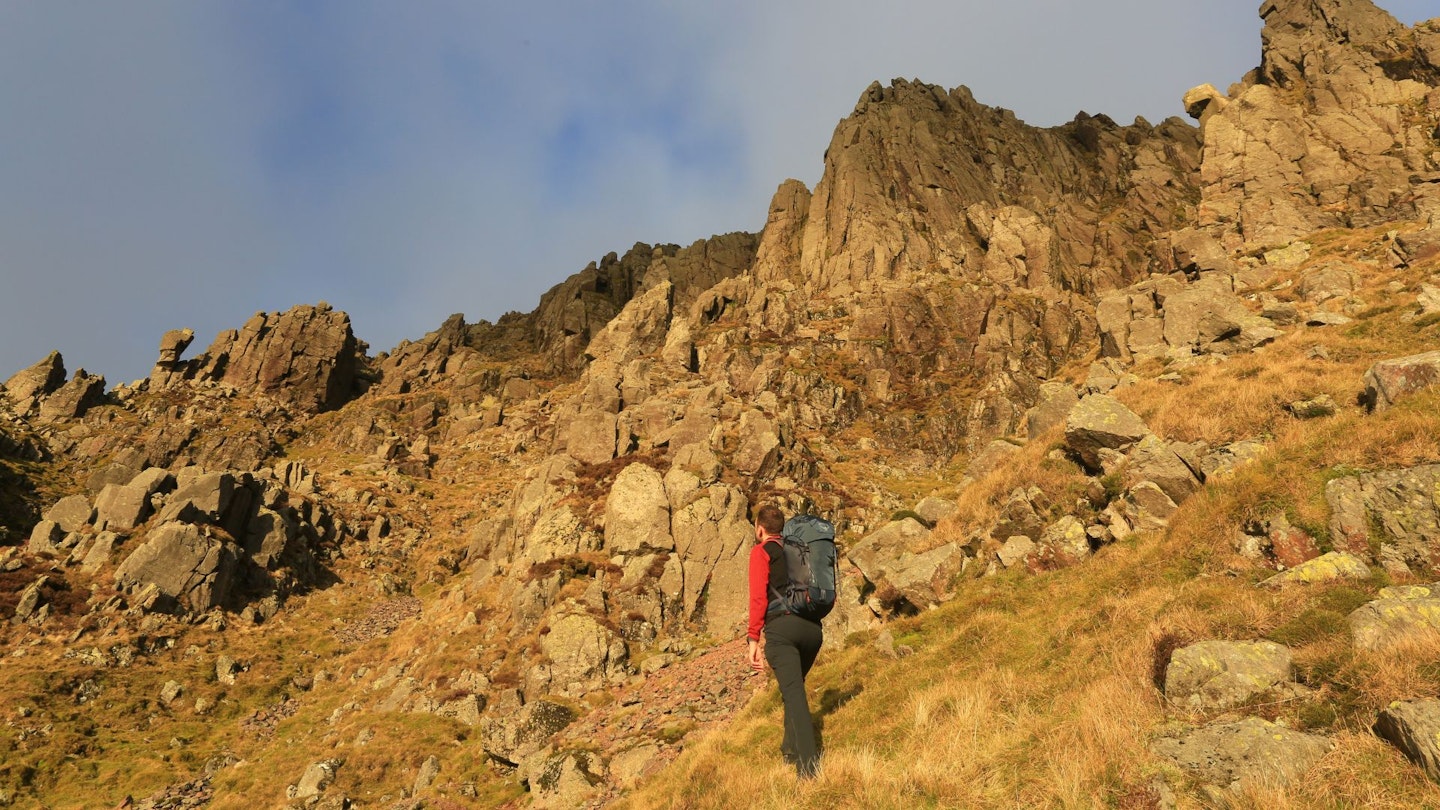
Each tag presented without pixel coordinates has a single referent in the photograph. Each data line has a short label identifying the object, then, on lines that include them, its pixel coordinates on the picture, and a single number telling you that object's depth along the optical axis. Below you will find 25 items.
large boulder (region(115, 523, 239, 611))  41.28
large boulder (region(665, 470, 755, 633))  30.67
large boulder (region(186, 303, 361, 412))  107.44
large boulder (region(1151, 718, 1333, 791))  5.21
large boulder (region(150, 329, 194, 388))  100.81
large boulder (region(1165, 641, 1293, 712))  6.58
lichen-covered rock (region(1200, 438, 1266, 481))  12.71
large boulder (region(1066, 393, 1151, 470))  15.80
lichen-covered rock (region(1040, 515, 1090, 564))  13.84
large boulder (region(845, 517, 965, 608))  15.49
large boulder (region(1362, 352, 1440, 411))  11.84
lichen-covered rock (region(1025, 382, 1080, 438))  23.25
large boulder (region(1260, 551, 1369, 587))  8.52
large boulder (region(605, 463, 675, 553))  33.31
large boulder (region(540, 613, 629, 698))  25.97
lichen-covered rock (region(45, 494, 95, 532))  47.06
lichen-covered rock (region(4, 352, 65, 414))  84.44
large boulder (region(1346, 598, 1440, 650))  6.20
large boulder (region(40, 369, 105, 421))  82.94
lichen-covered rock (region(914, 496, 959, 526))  19.55
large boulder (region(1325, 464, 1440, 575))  8.67
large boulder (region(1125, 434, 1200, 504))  13.40
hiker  8.09
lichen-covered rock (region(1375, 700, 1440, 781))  4.46
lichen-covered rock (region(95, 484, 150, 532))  47.00
